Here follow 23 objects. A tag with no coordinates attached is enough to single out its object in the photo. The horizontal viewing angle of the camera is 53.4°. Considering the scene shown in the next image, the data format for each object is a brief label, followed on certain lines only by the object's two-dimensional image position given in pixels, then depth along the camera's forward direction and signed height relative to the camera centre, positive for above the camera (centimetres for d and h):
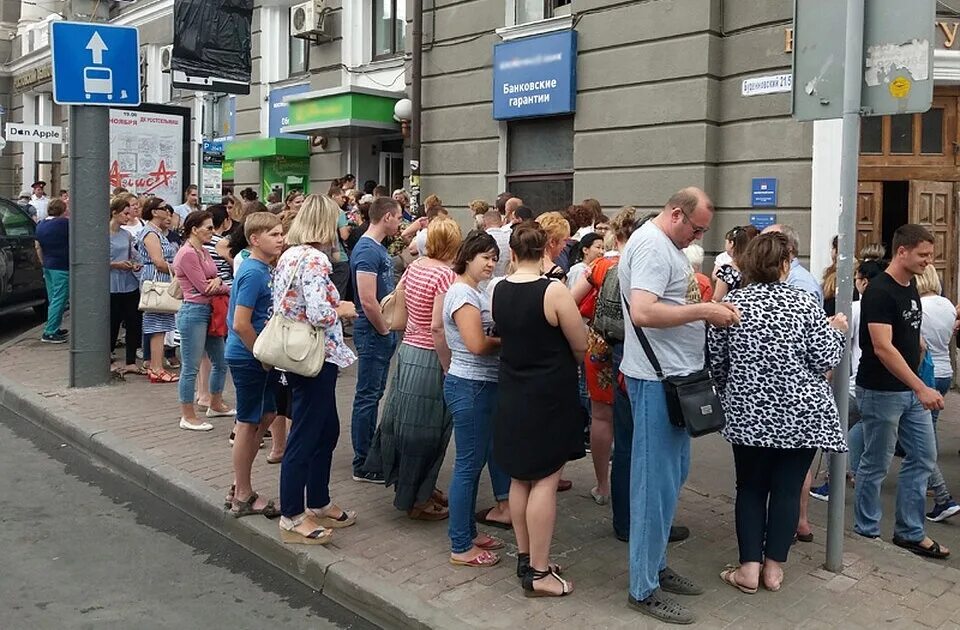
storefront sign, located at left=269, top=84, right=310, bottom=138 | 1949 +288
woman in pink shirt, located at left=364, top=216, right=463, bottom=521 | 518 -73
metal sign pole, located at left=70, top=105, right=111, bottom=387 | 896 -3
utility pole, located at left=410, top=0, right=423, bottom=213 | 1549 +235
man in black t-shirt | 514 -76
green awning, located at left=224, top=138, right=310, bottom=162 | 1873 +197
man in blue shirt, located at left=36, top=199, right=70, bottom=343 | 1103 -8
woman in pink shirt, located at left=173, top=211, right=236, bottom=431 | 750 -40
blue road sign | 884 +170
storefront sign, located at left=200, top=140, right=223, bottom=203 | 1407 +110
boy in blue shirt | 523 -64
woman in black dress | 427 -64
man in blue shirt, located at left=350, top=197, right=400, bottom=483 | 607 -55
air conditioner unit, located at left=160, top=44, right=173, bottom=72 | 2431 +482
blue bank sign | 1298 +248
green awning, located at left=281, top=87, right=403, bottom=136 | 1636 +239
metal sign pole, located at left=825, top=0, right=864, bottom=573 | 459 +14
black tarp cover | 1539 +345
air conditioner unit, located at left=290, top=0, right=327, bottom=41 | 1820 +438
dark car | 1232 -26
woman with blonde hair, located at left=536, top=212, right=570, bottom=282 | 619 +14
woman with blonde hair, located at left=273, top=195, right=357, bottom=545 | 494 -60
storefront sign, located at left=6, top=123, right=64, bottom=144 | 1975 +233
